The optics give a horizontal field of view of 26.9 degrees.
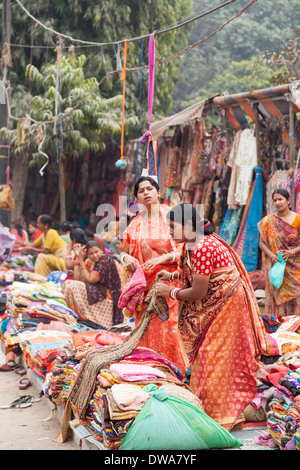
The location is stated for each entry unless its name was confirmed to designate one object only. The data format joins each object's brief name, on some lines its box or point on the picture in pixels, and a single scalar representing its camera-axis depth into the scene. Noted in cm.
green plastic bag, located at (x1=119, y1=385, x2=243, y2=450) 336
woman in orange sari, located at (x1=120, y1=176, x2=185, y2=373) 508
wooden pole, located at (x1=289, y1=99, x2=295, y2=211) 768
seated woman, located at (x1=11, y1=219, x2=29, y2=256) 1205
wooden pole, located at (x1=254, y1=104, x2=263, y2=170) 877
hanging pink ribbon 721
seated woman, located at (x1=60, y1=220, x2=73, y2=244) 992
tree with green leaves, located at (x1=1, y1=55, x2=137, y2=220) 1243
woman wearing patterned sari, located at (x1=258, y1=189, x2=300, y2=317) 676
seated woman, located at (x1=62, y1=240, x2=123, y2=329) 675
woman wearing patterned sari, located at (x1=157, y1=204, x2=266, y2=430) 394
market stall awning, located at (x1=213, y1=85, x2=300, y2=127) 802
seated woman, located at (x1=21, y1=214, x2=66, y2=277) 911
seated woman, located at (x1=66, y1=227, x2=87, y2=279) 723
